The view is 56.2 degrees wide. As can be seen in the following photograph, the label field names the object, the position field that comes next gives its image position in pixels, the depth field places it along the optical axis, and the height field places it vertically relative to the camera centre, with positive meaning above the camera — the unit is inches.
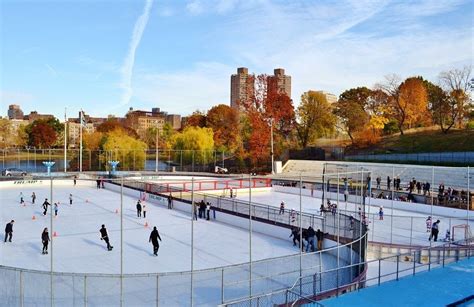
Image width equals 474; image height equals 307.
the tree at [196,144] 2534.4 +37.3
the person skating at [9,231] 789.3 -148.4
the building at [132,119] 6348.4 +462.6
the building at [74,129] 6986.2 +323.5
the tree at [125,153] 2463.1 -20.6
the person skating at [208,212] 1055.5 -147.6
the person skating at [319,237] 755.0 -145.9
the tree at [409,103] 3034.0 +347.3
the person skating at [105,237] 743.2 -148.3
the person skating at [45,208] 1078.2 -146.9
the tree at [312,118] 2933.1 +225.5
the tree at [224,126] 3016.7 +190.5
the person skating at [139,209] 1068.8 -145.5
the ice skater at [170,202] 1229.1 -144.4
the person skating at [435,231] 819.4 -144.5
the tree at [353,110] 2923.2 +292.0
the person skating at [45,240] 711.1 -148.1
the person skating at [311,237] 772.0 -149.2
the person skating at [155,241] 699.4 -144.7
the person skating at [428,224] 917.4 -148.0
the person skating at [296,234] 805.2 -151.8
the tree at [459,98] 2970.0 +369.9
